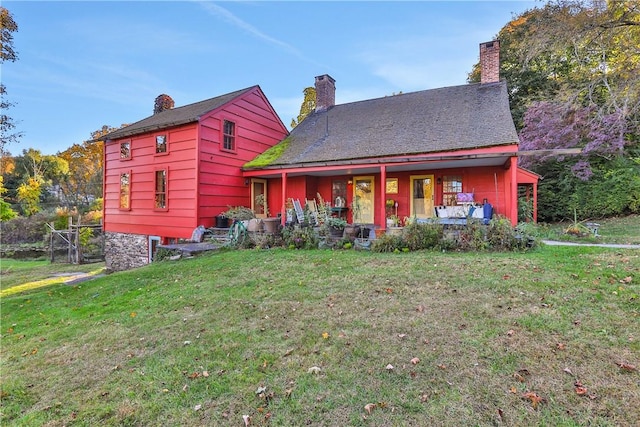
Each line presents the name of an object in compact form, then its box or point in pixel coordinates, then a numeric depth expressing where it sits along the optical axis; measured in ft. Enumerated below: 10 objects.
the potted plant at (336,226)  27.73
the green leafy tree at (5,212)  60.47
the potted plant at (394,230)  24.75
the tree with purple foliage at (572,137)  40.52
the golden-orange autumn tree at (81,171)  97.58
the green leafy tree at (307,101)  74.43
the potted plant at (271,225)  30.45
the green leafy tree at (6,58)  32.07
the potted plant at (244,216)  30.81
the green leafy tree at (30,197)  81.05
